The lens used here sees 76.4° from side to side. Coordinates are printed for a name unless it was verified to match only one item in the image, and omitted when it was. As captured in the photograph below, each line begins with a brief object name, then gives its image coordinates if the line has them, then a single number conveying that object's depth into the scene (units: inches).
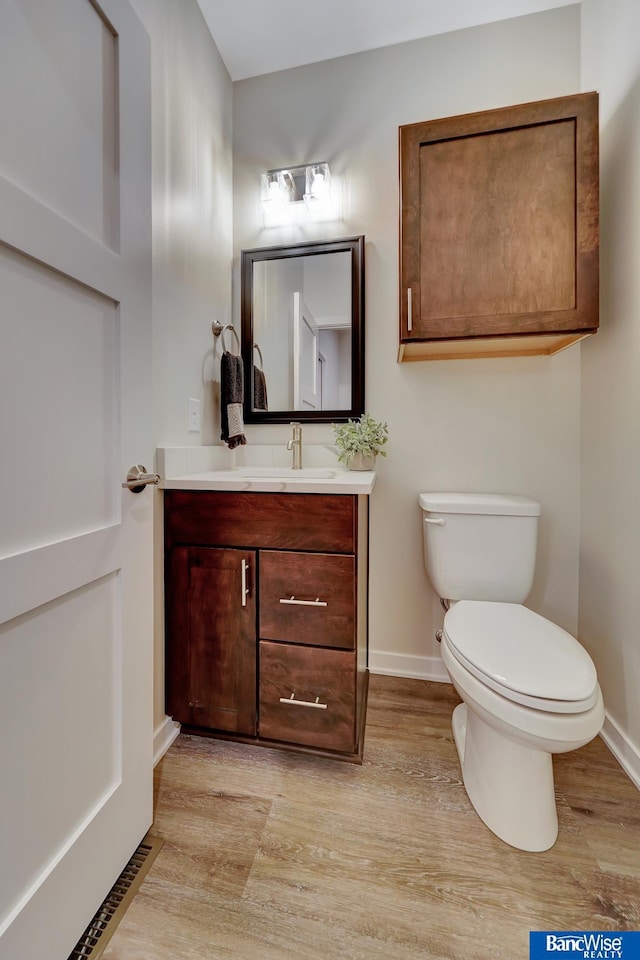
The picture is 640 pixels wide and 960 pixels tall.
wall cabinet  50.8
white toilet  36.7
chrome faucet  67.6
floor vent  31.6
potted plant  65.1
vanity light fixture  69.6
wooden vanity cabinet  46.9
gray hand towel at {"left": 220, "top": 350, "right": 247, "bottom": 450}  64.0
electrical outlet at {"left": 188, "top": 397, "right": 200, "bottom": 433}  58.8
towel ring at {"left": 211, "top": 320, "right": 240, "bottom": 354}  65.5
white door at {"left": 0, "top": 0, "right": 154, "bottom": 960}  25.5
